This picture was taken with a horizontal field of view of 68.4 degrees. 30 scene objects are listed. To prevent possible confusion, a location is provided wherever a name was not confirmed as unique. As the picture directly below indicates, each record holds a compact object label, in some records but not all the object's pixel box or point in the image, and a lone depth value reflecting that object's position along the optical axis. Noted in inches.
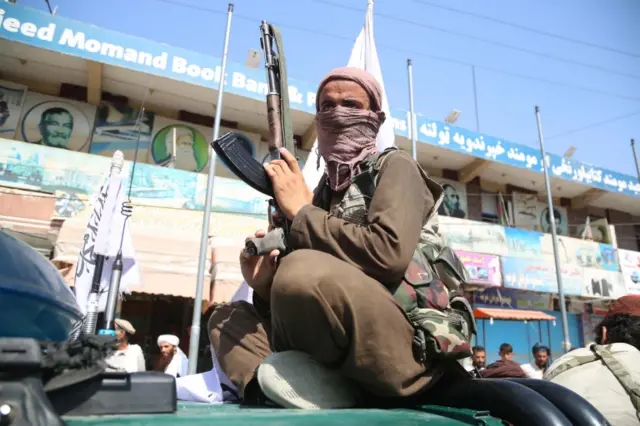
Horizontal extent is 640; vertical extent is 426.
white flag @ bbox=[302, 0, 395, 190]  144.1
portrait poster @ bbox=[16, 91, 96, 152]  391.9
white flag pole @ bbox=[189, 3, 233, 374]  257.0
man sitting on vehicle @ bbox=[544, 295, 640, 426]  77.7
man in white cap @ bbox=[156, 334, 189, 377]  228.0
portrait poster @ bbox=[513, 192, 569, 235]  600.1
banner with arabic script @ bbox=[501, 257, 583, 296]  469.4
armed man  38.1
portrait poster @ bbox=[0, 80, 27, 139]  381.1
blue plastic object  26.1
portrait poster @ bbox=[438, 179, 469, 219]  554.3
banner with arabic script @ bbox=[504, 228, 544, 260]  488.1
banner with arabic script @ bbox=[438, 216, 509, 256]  460.4
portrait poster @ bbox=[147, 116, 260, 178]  432.8
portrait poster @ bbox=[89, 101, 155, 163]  411.0
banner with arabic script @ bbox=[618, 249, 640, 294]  533.3
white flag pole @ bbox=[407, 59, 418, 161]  439.6
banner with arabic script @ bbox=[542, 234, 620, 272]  510.9
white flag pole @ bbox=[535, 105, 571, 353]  408.2
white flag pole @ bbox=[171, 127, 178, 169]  416.6
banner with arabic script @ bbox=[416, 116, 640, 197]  491.5
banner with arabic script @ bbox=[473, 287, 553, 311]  496.9
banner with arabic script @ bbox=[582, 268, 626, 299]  502.0
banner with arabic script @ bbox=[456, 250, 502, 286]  447.8
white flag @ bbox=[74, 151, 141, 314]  163.8
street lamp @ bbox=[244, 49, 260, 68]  438.5
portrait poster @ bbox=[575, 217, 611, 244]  593.3
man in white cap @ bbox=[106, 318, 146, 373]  177.3
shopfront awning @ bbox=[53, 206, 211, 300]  263.6
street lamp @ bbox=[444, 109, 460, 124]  536.7
